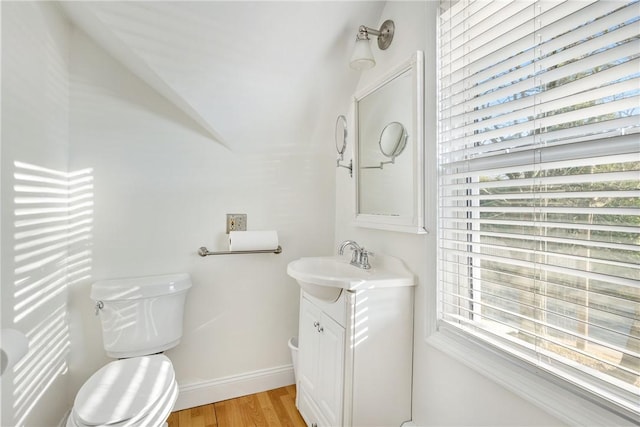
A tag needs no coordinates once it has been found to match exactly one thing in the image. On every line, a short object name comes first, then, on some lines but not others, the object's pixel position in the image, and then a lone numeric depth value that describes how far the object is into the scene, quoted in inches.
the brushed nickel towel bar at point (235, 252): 72.2
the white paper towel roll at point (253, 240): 71.7
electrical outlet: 75.4
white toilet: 43.8
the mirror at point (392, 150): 55.0
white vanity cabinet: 51.1
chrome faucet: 63.6
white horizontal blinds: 31.0
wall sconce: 60.1
